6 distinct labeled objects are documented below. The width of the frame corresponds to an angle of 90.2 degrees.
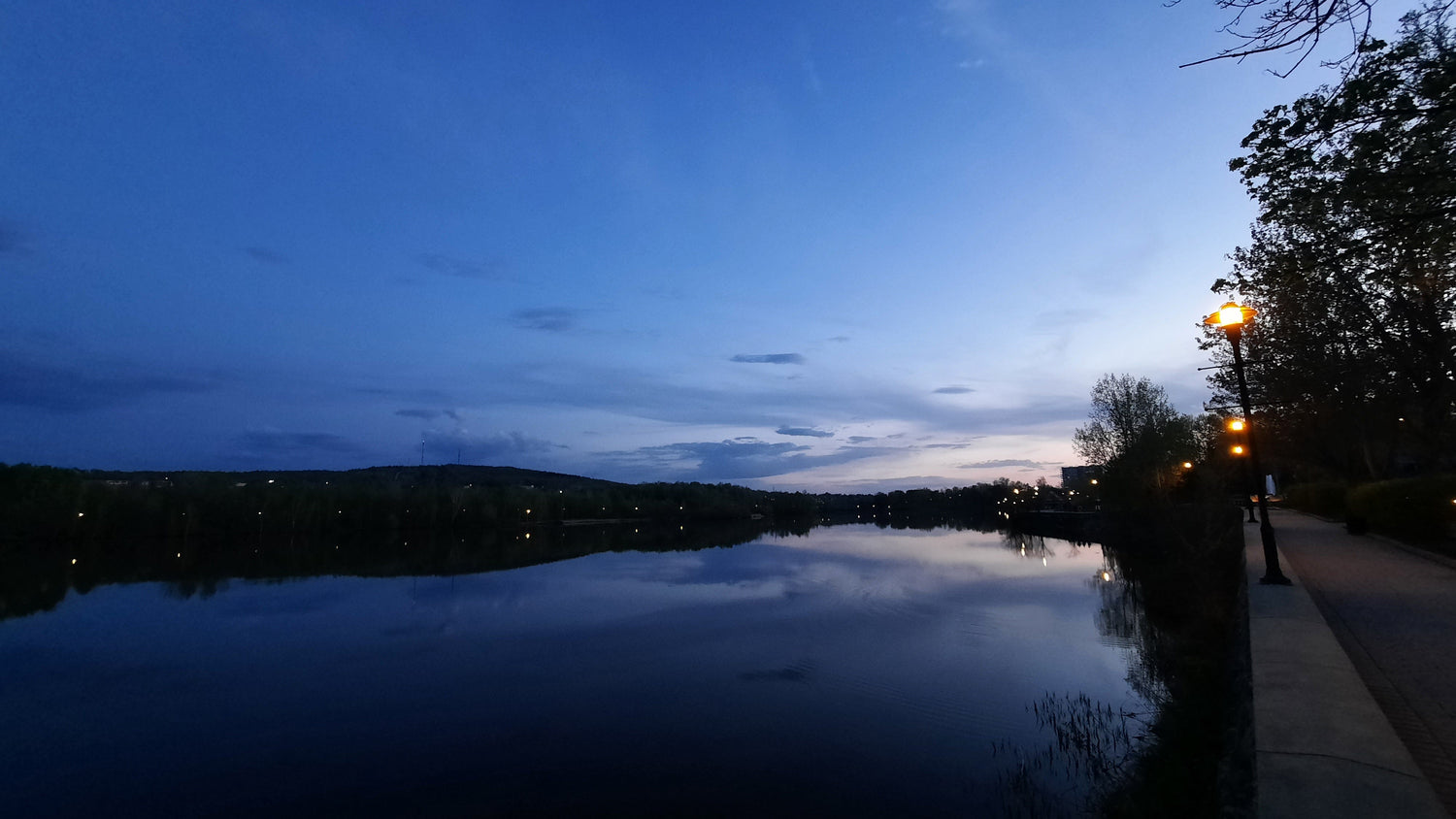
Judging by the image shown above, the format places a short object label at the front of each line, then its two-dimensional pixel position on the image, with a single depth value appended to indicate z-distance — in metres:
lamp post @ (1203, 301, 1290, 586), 12.39
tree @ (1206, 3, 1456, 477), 6.21
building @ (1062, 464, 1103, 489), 142.31
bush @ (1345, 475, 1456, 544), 17.02
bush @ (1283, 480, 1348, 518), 31.50
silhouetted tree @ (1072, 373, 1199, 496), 46.12
